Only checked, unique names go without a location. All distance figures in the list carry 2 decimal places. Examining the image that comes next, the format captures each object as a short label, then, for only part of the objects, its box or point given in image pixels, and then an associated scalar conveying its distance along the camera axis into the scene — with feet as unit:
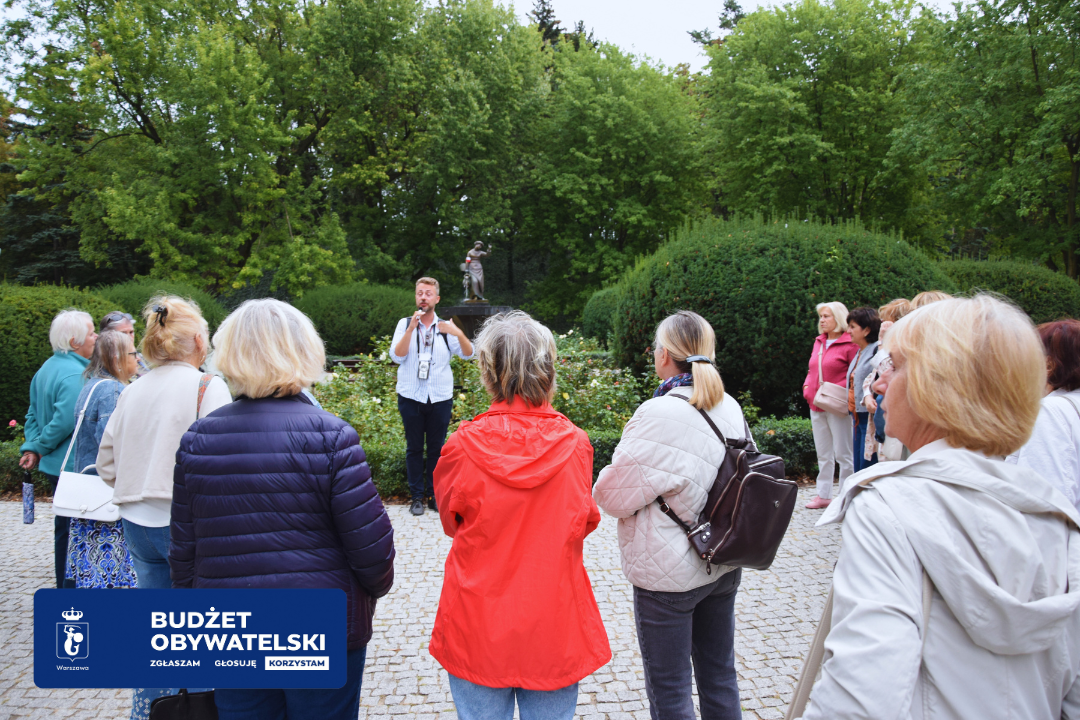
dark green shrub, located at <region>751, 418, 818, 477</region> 22.53
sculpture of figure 43.68
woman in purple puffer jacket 6.14
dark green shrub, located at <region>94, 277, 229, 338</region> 45.47
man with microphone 18.83
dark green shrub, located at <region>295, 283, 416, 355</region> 53.26
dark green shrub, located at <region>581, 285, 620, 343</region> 60.08
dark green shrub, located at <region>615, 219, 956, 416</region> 24.03
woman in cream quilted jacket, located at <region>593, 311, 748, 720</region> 7.58
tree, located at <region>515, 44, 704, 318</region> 81.56
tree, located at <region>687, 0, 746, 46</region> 108.78
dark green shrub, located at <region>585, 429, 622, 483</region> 21.97
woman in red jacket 6.32
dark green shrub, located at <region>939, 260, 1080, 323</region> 38.99
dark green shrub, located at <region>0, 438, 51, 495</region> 23.29
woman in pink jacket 18.48
